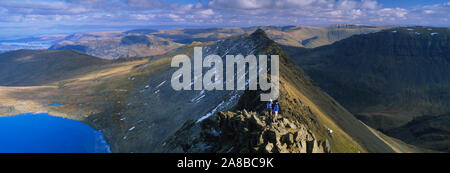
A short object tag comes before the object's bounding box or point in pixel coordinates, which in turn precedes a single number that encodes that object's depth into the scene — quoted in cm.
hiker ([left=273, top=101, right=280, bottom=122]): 3228
